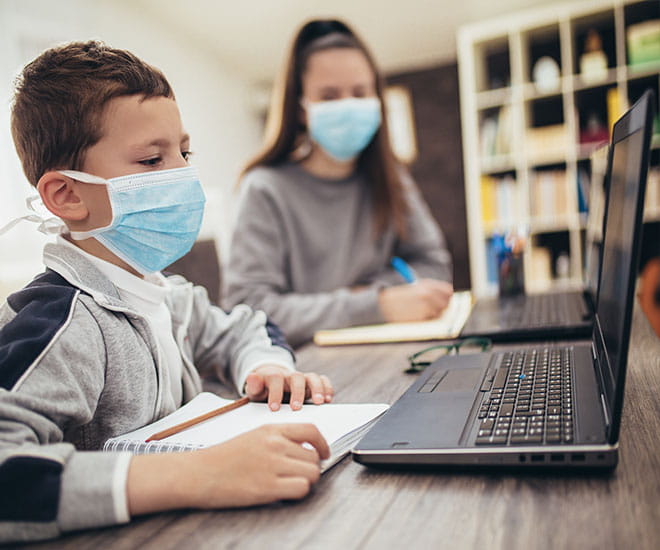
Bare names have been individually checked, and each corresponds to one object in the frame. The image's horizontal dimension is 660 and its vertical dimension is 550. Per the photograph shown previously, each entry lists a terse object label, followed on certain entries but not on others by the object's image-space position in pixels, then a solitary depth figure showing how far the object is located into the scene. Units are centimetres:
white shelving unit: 319
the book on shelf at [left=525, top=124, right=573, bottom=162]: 333
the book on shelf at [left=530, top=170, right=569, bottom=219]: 338
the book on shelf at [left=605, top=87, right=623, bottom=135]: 319
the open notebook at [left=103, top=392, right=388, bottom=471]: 62
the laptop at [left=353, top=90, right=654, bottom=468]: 50
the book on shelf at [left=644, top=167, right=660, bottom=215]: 316
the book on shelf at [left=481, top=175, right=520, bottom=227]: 348
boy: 51
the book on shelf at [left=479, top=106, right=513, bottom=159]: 345
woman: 162
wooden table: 44
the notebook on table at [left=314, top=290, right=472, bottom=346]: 123
